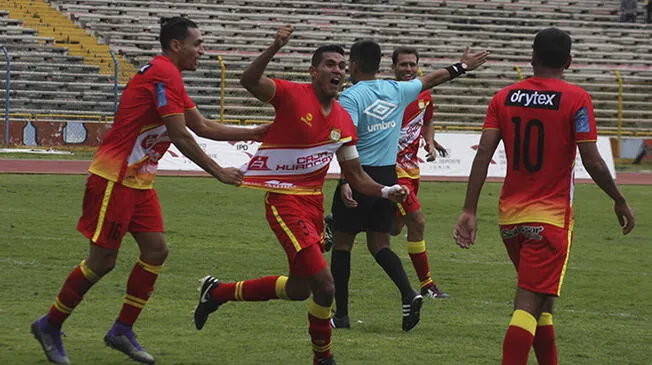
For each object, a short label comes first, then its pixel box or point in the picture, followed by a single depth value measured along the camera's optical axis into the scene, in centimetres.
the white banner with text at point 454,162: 4724
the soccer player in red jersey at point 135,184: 1413
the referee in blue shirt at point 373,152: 1765
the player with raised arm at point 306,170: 1428
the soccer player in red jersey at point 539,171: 1255
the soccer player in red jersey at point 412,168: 2058
